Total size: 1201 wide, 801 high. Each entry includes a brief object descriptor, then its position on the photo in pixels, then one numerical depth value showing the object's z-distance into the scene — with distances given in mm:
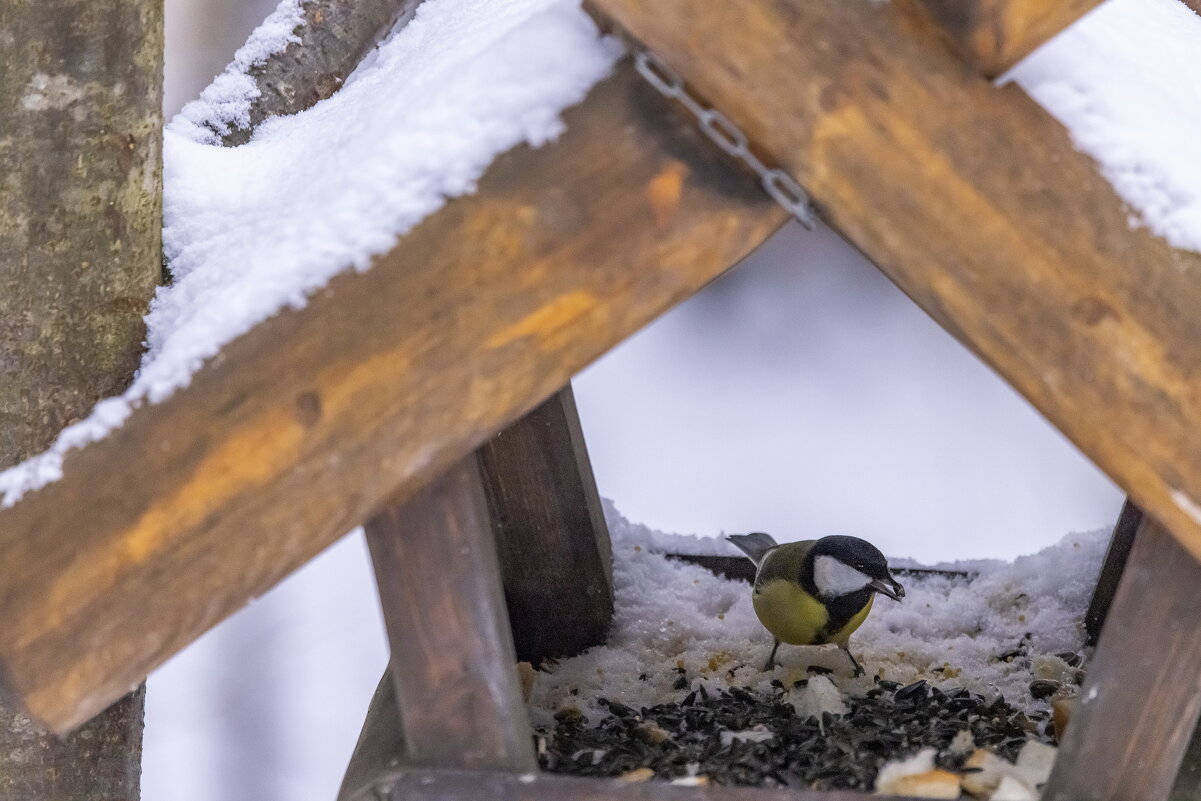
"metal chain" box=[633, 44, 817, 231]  4731
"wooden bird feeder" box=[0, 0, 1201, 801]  4724
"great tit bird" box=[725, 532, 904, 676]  5220
